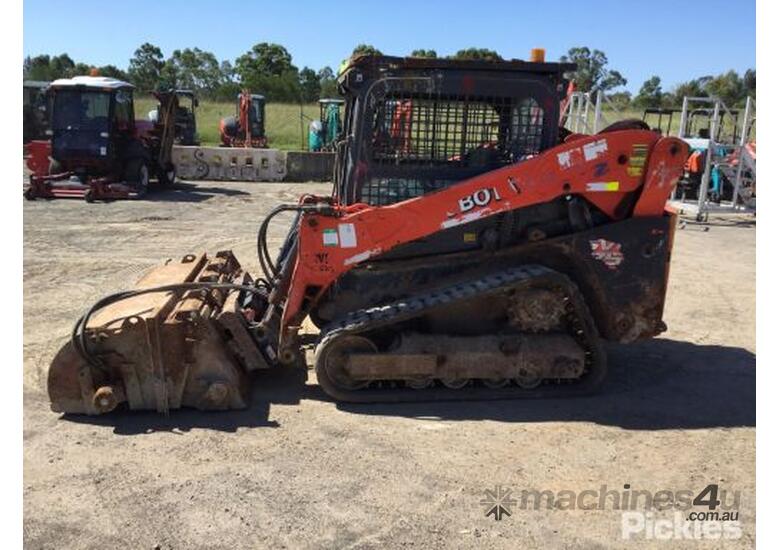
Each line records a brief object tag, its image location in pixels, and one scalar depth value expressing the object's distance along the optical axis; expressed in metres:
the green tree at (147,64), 70.74
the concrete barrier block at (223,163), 20.62
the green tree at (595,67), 69.31
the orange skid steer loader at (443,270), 4.48
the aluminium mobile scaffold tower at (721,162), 14.18
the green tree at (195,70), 66.75
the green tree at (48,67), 53.87
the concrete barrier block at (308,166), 21.02
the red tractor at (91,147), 15.08
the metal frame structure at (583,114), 15.34
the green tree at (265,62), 71.69
